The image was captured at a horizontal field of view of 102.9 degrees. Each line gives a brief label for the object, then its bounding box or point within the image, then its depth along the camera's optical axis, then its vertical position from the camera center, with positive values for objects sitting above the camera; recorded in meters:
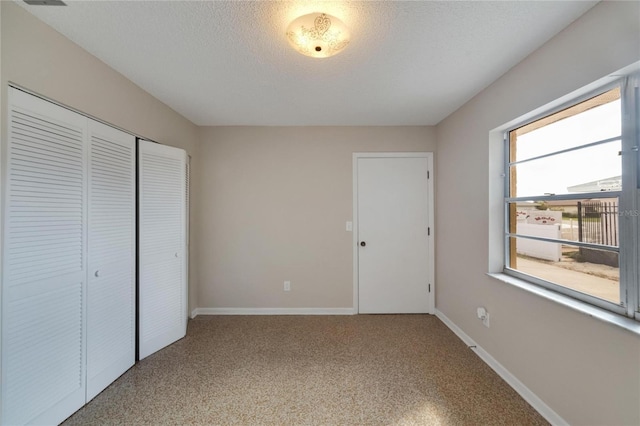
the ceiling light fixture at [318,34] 1.38 +1.01
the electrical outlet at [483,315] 2.25 -0.90
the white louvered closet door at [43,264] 1.37 -0.29
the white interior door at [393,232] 3.29 -0.23
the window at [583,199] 1.31 +0.09
